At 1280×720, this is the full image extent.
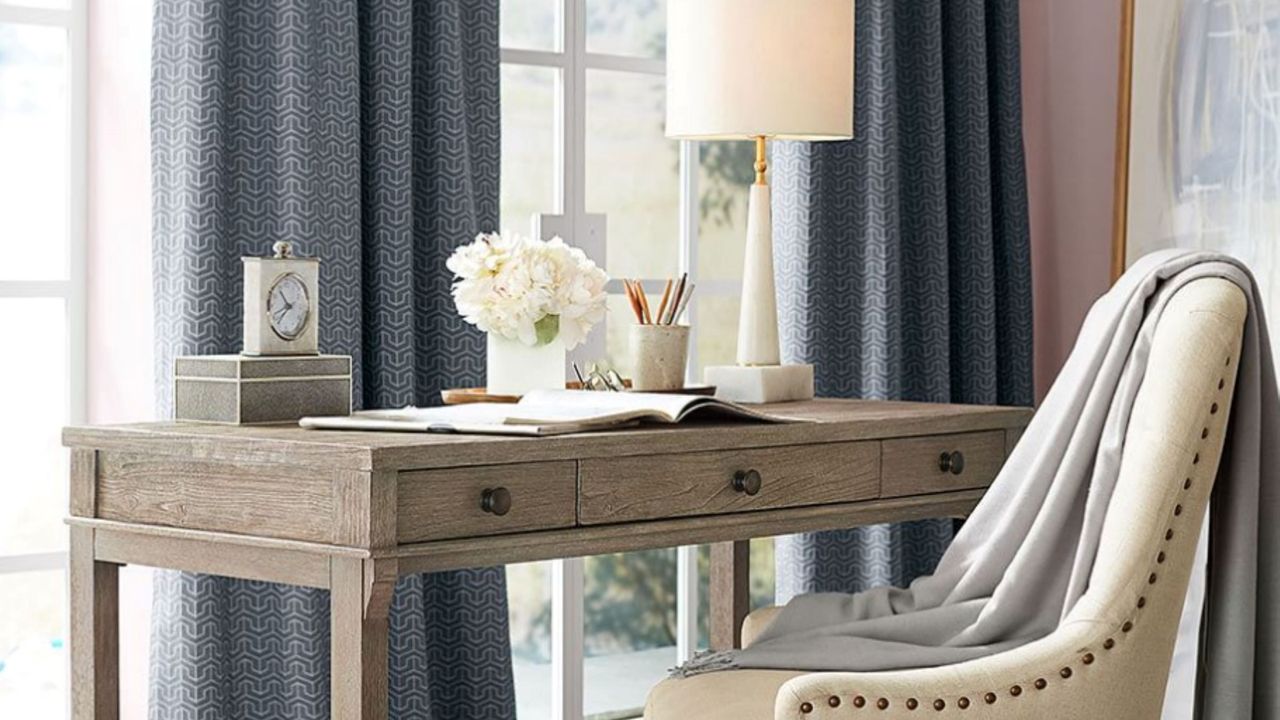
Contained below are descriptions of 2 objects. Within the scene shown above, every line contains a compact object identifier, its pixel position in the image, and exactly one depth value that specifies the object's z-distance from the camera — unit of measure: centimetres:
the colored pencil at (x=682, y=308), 255
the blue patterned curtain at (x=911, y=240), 328
